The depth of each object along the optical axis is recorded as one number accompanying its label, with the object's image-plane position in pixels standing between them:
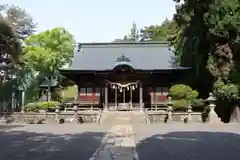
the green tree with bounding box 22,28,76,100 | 30.43
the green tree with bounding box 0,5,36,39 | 39.15
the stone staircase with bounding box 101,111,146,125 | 18.45
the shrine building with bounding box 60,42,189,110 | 25.81
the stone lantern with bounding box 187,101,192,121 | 18.25
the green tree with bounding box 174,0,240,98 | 17.19
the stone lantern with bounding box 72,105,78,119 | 18.24
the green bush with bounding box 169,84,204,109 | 20.88
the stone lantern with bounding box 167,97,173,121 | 18.58
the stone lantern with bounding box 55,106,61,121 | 18.25
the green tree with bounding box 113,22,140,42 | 68.00
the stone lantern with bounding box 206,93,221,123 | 17.37
